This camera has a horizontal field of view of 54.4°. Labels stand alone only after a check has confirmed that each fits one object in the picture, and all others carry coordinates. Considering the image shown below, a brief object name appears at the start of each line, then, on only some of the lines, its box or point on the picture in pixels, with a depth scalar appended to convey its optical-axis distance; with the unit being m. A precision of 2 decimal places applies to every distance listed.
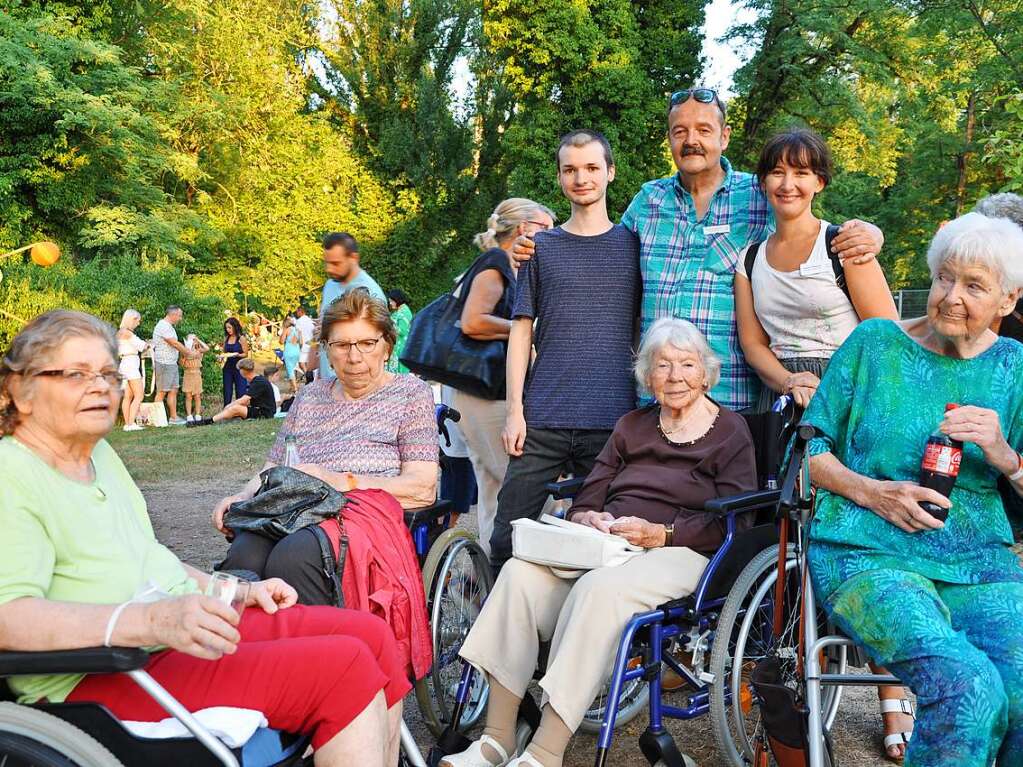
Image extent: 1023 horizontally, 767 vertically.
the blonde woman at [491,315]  4.00
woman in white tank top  3.09
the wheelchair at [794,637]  2.39
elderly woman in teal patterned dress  2.18
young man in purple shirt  3.46
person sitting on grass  13.63
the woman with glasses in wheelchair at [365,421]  3.27
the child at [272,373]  14.44
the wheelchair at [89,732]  1.82
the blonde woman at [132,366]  12.42
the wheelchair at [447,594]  3.17
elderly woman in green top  1.90
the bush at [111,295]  14.68
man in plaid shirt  3.38
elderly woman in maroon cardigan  2.68
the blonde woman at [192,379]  14.09
